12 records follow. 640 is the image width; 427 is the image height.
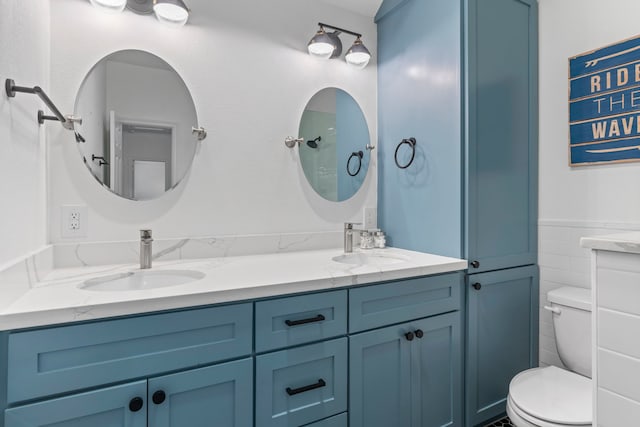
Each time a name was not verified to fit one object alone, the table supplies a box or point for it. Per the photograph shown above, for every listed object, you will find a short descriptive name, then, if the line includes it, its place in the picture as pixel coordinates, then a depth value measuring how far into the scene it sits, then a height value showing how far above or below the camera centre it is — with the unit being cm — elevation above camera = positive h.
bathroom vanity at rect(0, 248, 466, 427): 87 -43
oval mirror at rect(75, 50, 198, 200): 145 +41
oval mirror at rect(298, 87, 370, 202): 196 +42
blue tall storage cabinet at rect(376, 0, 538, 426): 162 +26
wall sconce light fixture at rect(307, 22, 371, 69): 189 +97
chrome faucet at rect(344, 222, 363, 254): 189 -14
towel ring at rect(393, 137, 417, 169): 188 +39
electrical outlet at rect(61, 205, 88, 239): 139 -3
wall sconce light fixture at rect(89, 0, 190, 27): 149 +92
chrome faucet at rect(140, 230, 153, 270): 141 -15
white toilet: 123 -73
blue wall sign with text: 153 +52
